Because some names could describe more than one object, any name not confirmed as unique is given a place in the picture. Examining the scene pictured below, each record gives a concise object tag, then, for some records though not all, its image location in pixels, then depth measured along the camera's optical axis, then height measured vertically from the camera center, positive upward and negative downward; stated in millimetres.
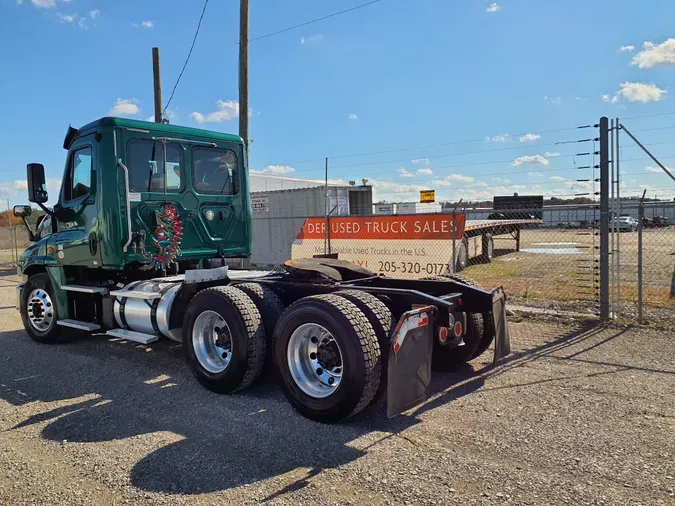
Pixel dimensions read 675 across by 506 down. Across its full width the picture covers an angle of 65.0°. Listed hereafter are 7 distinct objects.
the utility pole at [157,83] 15820 +4441
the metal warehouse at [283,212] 17062 +508
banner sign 10445 -350
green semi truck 4180 -656
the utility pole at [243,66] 11617 +3600
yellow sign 14691 +793
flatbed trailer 15223 -433
